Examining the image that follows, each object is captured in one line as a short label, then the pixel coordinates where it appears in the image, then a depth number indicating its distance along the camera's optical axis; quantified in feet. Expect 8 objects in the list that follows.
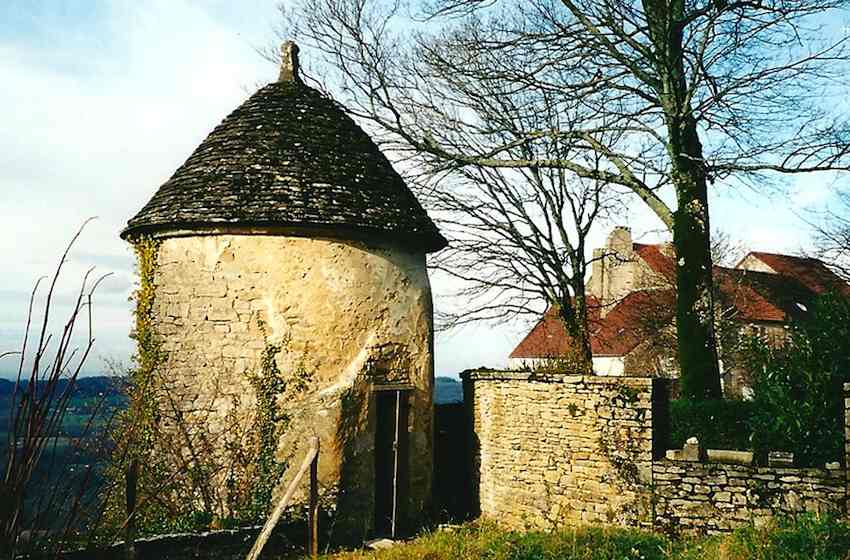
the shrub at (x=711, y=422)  41.55
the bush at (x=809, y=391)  33.22
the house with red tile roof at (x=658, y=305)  99.86
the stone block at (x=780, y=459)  32.40
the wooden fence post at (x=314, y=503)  28.48
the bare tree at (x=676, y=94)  46.09
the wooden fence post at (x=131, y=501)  26.17
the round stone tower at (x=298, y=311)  35.83
